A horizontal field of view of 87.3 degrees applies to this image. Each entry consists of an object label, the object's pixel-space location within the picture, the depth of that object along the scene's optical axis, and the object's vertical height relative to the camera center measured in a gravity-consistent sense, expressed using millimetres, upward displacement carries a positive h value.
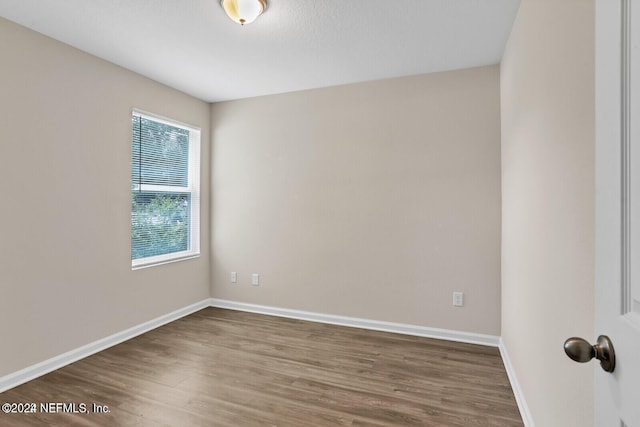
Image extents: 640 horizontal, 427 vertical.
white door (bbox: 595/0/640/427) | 572 +24
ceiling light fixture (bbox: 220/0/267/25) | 2035 +1264
